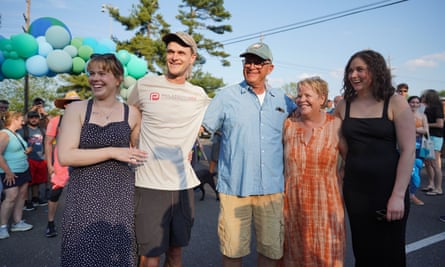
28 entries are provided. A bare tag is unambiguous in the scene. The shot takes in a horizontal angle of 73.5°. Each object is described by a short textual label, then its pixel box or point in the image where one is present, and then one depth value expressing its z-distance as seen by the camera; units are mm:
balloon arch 7172
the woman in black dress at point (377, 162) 2078
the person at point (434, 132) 6422
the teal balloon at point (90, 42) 8188
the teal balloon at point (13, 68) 7196
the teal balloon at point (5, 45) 7043
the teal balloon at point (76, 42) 7949
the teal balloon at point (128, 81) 8984
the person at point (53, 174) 4113
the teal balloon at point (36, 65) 7410
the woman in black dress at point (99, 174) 1859
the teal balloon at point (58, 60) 7438
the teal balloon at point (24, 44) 7090
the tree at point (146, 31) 21328
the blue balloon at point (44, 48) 7523
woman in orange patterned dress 2355
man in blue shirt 2477
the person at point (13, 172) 4215
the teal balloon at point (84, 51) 7867
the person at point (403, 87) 6188
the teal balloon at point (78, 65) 7812
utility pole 19266
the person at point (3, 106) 6038
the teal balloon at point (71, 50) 7734
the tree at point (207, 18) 24156
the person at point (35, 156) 5502
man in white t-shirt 2305
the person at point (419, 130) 5690
